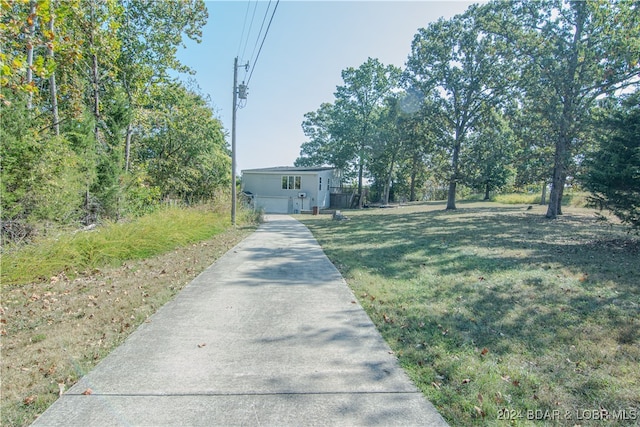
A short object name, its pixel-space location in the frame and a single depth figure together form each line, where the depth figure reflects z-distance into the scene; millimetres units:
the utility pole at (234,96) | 15577
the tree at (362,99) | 36781
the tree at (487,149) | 20547
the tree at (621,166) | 7758
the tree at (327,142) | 37719
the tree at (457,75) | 21000
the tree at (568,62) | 12633
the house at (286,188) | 31484
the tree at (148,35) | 14172
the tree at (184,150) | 19750
